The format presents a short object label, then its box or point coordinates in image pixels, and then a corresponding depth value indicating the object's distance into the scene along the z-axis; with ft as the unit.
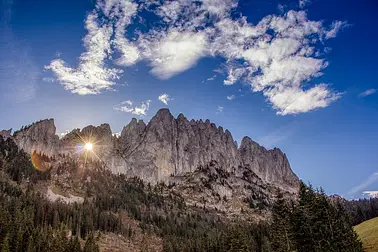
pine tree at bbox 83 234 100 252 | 351.21
